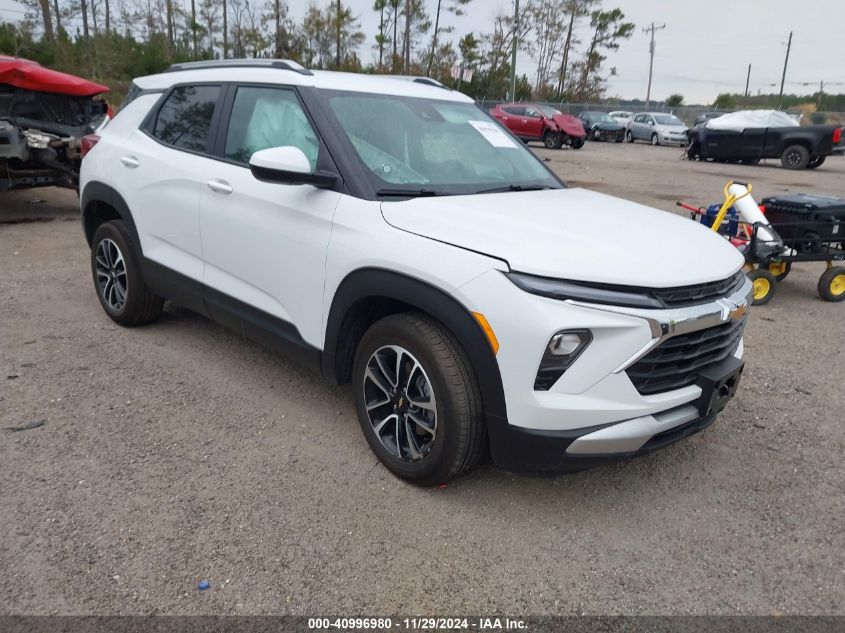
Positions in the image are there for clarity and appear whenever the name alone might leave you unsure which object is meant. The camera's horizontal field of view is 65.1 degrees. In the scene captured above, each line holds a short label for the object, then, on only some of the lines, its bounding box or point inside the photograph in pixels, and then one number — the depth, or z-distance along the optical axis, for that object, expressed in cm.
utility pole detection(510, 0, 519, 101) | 3197
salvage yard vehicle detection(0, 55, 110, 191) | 781
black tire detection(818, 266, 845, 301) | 629
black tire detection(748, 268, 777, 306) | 600
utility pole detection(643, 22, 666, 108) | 6588
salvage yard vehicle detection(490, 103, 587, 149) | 2486
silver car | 3039
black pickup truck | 1902
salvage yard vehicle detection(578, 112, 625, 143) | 3150
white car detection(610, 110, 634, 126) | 3387
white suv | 246
